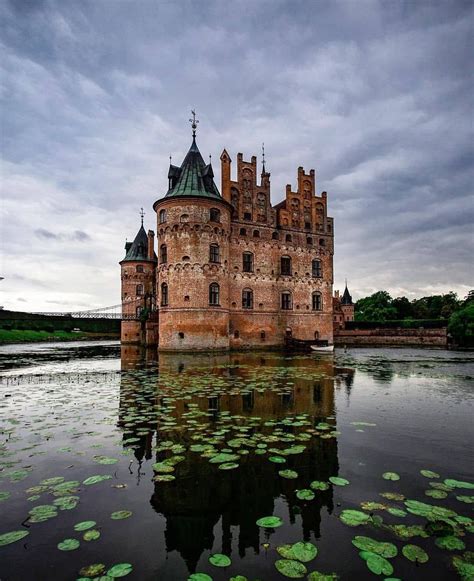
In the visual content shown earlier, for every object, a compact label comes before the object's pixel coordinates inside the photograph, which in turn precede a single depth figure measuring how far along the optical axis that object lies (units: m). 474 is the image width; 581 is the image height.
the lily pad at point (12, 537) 3.41
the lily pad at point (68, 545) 3.31
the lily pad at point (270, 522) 3.72
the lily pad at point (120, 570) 2.97
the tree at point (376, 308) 90.38
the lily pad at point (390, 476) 4.88
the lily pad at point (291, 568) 2.99
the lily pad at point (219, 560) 3.16
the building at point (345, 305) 67.15
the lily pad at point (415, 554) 3.13
